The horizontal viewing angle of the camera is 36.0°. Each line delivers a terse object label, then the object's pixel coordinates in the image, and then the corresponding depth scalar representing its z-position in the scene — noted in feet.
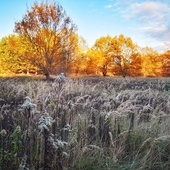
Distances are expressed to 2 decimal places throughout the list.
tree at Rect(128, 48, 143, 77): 162.91
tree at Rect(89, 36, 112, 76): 152.66
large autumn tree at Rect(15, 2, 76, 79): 76.26
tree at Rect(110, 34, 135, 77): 164.80
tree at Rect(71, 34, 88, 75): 115.03
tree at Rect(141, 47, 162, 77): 184.20
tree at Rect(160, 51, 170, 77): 186.76
